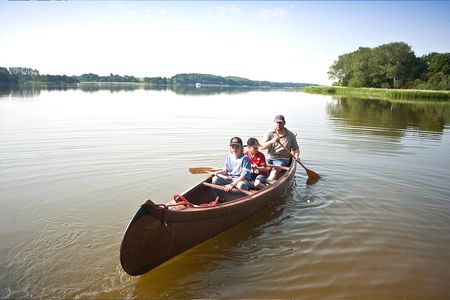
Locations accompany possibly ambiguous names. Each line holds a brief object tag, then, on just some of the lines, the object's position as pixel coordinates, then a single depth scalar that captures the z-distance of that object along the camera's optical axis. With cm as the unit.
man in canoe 980
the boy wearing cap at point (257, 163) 853
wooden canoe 468
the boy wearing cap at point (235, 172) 722
